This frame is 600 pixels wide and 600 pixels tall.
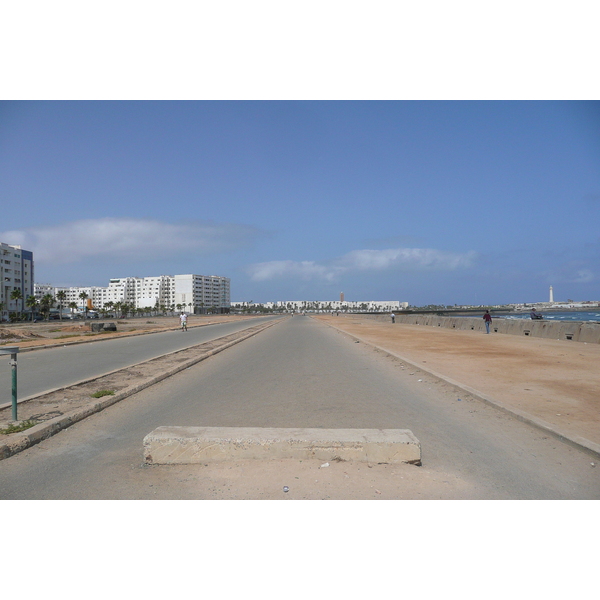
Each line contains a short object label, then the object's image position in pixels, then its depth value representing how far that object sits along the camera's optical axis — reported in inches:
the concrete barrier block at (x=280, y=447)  197.3
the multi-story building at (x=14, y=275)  4104.3
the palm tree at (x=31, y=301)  3761.1
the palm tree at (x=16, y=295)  3859.5
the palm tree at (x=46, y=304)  3979.3
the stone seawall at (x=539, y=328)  877.2
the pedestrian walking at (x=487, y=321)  1189.7
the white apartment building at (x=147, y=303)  6735.7
